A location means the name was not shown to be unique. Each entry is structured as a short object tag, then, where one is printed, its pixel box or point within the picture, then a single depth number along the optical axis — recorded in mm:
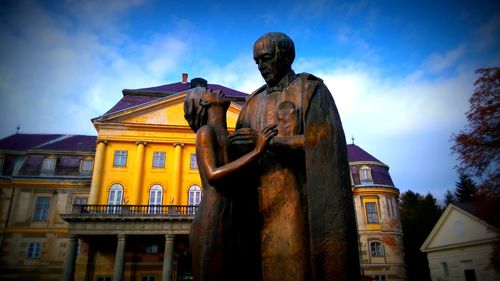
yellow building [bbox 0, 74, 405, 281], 21578
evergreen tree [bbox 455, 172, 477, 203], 41259
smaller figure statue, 1913
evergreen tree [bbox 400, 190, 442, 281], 34500
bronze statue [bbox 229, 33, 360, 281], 1777
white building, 21828
